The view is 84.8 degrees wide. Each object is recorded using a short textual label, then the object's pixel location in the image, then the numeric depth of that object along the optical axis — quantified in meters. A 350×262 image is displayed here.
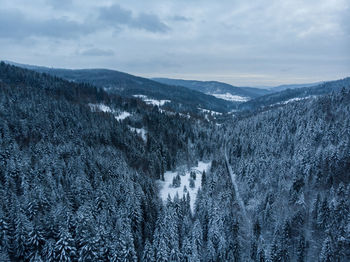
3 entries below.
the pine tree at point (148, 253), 38.25
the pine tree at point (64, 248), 32.34
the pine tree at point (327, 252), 41.77
